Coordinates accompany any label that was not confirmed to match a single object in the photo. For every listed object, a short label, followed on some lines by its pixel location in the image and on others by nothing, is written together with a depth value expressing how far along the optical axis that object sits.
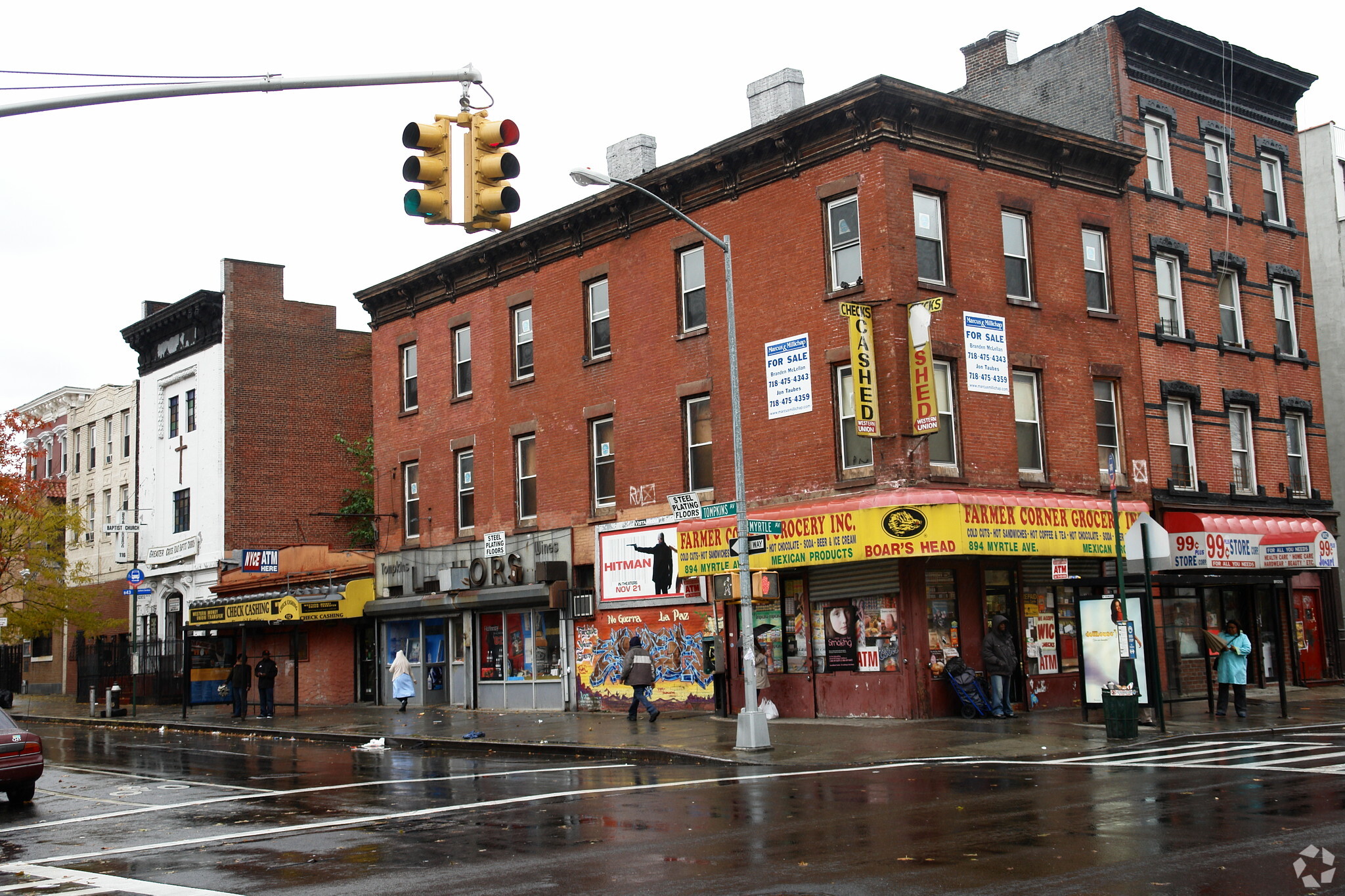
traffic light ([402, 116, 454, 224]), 10.49
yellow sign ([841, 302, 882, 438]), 22.75
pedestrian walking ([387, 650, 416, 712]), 31.75
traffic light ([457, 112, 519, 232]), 10.59
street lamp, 19.02
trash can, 18.88
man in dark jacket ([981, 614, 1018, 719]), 22.89
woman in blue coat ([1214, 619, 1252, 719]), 21.86
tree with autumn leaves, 45.19
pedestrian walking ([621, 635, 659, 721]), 25.41
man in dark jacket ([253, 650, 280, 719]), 32.44
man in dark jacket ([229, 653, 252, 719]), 32.09
